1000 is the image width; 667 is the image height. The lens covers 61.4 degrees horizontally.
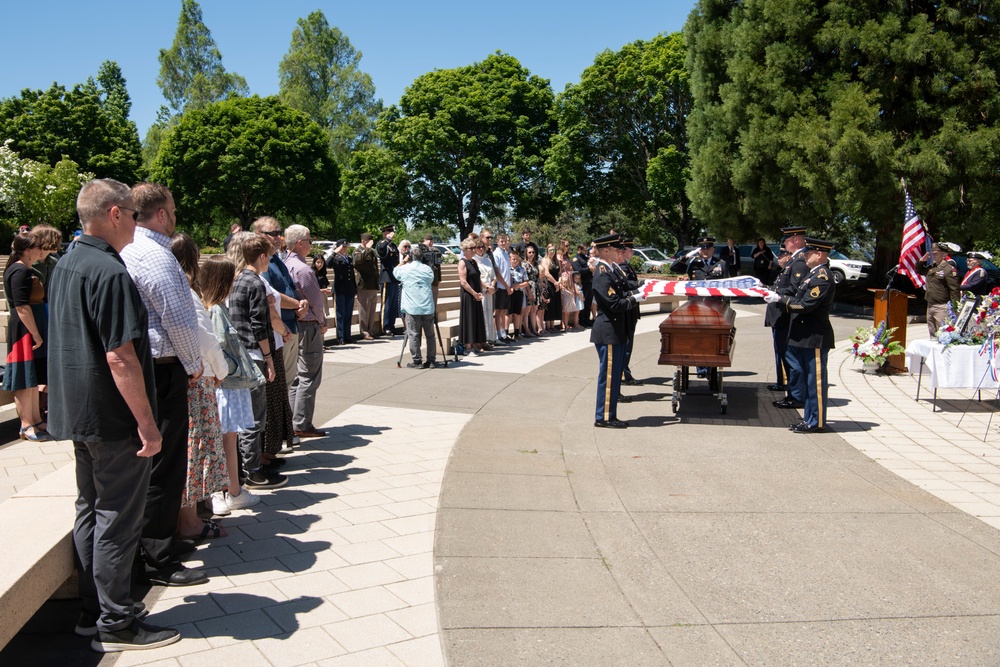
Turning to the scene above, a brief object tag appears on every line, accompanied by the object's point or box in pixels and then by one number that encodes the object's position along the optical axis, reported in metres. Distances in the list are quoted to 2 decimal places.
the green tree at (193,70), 60.84
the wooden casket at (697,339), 8.95
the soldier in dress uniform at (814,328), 8.35
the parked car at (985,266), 19.27
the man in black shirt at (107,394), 3.51
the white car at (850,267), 29.68
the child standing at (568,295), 17.95
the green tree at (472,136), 49.62
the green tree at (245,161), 51.91
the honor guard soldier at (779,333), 10.43
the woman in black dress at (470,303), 13.52
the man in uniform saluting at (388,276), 15.62
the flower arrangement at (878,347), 12.02
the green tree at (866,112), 18.94
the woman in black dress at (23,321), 7.57
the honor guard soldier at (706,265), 11.34
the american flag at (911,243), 13.67
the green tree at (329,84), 62.12
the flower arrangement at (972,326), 9.62
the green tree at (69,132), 50.56
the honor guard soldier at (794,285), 9.14
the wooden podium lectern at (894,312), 12.07
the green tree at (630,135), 38.53
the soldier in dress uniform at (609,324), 8.59
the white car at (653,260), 37.78
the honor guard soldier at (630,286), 9.36
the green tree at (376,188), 52.00
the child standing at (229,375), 5.32
